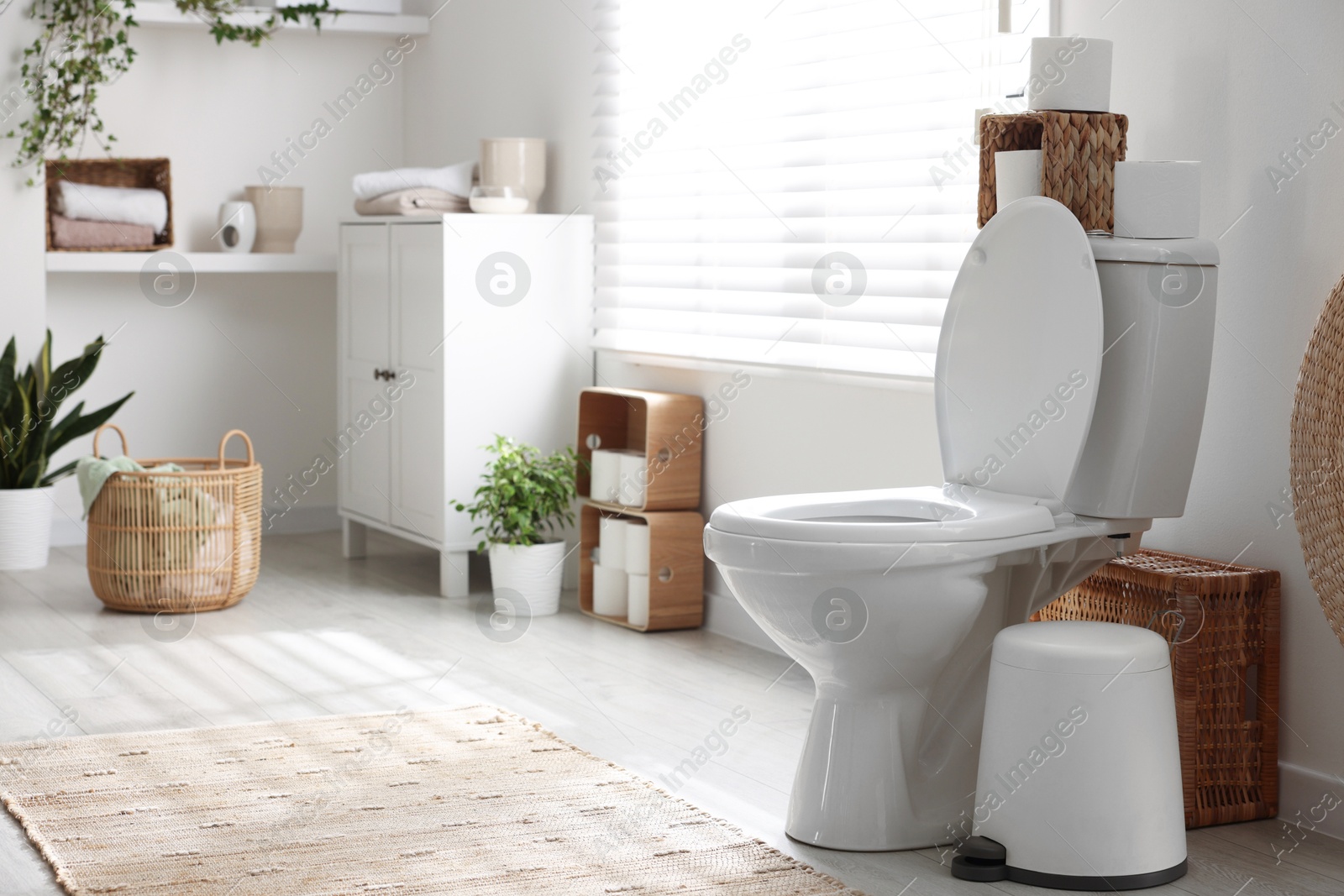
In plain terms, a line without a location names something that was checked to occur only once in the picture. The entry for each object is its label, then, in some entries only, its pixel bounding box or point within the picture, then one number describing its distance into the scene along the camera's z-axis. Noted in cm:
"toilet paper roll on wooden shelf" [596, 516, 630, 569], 367
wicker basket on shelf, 467
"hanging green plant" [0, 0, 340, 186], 441
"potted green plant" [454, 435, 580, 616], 379
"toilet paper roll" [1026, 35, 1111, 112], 235
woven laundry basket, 371
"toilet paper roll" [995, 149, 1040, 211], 241
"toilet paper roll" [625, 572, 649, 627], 362
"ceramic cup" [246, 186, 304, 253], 484
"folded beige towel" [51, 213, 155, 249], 456
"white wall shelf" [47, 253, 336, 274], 451
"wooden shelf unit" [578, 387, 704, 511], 363
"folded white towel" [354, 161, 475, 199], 420
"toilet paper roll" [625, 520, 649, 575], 360
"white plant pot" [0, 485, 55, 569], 424
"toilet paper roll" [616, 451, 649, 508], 362
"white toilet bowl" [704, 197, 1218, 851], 214
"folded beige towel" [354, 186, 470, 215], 415
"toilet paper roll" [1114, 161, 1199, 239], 226
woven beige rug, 204
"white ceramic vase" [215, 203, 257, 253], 475
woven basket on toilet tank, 234
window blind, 290
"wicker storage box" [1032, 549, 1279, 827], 228
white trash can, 204
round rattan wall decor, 209
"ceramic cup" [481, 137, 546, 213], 411
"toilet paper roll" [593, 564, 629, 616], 374
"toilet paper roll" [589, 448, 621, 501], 373
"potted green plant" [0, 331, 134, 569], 422
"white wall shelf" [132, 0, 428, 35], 455
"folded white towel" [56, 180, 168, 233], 457
